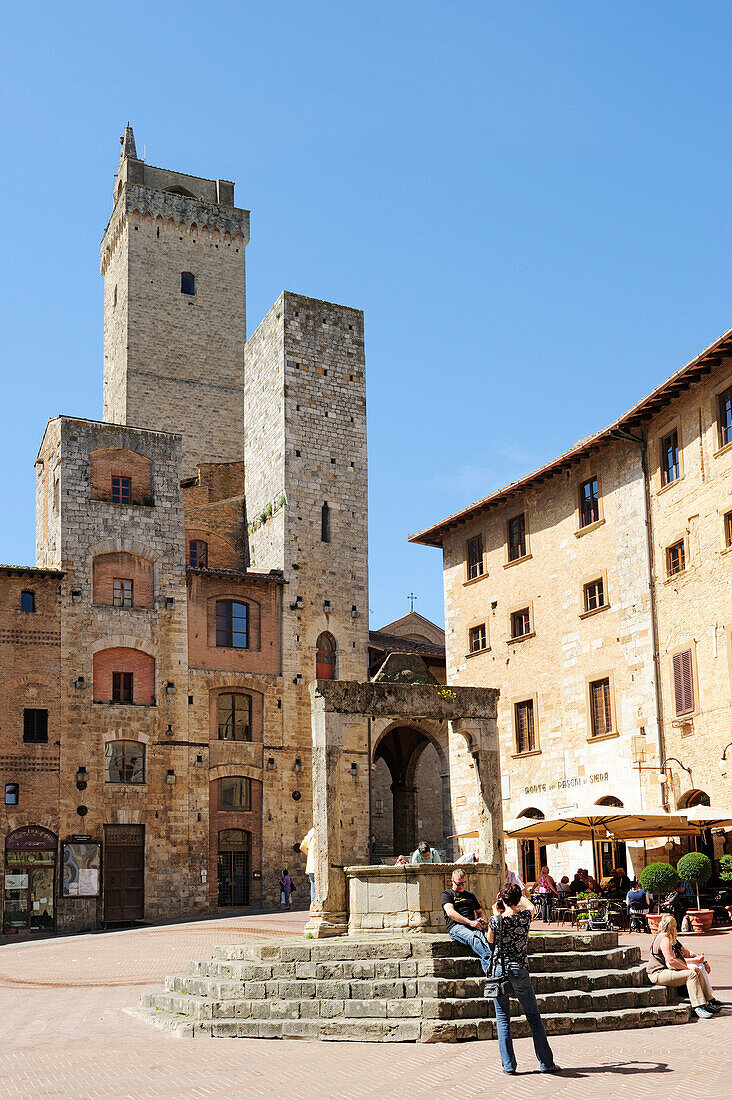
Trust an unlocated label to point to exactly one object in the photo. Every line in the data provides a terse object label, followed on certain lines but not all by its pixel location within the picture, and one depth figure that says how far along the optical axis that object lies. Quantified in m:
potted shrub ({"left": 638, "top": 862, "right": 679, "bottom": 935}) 22.83
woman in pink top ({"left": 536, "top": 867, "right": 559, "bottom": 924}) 25.05
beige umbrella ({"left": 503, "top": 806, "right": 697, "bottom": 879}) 24.48
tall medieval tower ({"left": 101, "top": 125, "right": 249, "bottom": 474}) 53.81
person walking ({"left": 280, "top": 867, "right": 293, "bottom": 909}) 38.09
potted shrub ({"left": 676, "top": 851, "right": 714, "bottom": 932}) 23.09
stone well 15.62
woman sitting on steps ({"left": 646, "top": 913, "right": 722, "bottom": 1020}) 13.45
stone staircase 12.98
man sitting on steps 13.09
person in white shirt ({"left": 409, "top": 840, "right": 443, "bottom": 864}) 17.06
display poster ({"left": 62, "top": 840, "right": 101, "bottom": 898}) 35.84
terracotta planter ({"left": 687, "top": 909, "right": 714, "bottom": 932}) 23.05
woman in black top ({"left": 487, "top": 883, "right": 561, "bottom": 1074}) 10.48
